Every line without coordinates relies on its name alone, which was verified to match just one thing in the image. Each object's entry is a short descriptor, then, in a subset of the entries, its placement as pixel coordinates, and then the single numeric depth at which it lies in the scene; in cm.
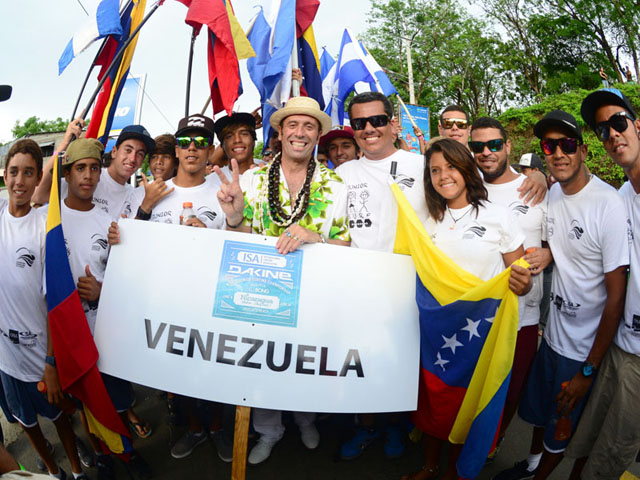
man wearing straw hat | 278
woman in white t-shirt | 248
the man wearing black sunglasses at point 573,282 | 238
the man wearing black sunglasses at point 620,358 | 233
